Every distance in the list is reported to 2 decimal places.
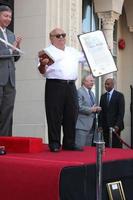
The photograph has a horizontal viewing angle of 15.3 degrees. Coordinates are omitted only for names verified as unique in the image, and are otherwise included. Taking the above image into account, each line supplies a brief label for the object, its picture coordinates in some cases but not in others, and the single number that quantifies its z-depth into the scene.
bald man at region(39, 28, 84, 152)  5.26
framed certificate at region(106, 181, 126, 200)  4.25
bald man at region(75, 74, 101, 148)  7.02
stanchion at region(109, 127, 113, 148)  7.19
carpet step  4.93
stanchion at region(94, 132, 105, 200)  3.90
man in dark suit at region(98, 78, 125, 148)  8.30
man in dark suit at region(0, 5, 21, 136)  5.13
